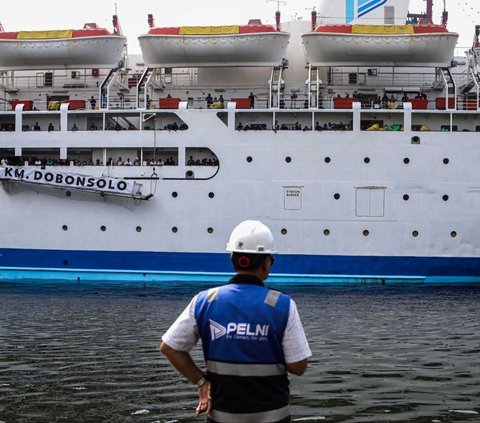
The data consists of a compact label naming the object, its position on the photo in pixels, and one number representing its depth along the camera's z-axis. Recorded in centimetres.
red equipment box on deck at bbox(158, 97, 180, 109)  2653
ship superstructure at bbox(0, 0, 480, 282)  2517
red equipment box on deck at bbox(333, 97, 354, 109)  2619
